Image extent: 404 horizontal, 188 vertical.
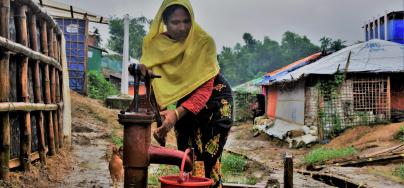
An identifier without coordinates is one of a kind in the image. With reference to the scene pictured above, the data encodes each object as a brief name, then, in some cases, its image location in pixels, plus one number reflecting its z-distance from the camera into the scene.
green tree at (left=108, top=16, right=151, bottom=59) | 39.74
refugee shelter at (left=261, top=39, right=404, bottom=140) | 14.87
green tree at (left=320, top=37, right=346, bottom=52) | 37.31
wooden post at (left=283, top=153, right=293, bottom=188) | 4.64
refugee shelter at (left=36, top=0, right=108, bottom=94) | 16.06
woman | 2.43
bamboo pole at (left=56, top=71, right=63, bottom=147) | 6.59
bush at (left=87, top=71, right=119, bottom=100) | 18.79
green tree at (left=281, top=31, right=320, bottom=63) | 53.15
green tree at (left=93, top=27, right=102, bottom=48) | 33.06
